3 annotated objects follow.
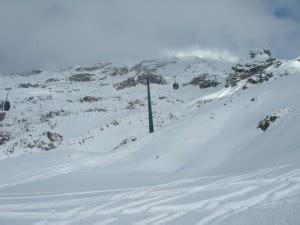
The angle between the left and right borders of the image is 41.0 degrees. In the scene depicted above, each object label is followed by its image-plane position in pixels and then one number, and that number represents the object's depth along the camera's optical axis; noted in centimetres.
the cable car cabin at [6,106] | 3062
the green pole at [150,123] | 2722
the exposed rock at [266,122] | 1828
